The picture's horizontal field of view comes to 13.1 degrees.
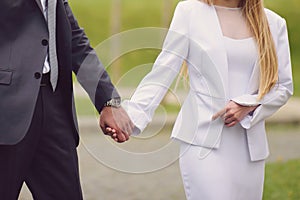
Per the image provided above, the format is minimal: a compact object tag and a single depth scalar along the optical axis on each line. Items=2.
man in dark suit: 5.60
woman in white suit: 6.15
